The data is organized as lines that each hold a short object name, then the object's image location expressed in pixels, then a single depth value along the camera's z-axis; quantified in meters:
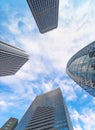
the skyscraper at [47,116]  29.63
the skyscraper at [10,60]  45.64
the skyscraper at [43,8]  68.70
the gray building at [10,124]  61.88
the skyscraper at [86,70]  14.66
